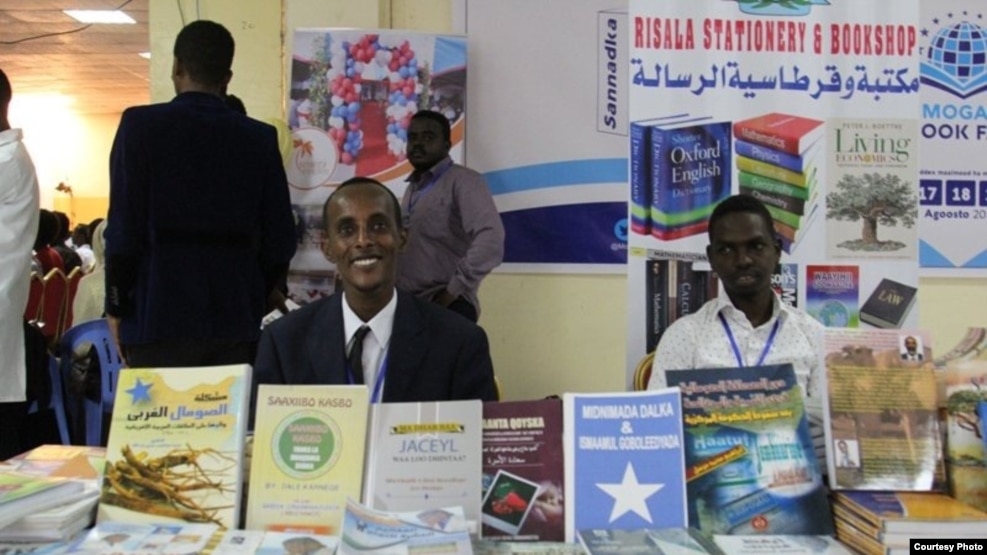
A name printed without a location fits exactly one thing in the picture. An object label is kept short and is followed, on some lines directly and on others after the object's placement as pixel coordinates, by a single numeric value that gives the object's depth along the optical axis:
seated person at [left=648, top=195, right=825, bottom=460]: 2.34
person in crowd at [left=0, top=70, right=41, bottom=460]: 2.69
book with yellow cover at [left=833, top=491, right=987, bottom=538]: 1.28
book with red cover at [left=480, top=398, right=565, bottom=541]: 1.41
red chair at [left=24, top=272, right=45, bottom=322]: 4.26
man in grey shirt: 3.45
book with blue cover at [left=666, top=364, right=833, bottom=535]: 1.40
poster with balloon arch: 3.77
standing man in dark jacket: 2.33
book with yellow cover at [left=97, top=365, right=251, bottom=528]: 1.40
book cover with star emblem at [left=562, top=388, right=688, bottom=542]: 1.38
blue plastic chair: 3.17
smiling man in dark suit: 1.84
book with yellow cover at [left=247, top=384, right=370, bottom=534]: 1.38
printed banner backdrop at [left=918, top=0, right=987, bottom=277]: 3.95
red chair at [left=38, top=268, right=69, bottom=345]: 4.25
